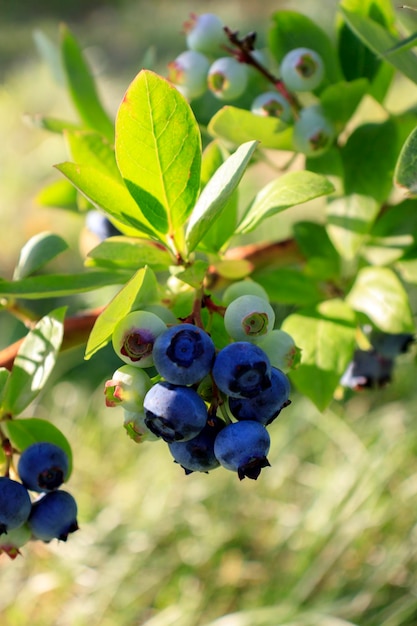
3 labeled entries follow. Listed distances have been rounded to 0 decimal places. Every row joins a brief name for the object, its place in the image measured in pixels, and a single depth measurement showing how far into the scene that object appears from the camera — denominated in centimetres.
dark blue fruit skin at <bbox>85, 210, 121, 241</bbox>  42
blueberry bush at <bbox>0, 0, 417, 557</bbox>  29
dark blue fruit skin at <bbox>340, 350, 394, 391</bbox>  41
